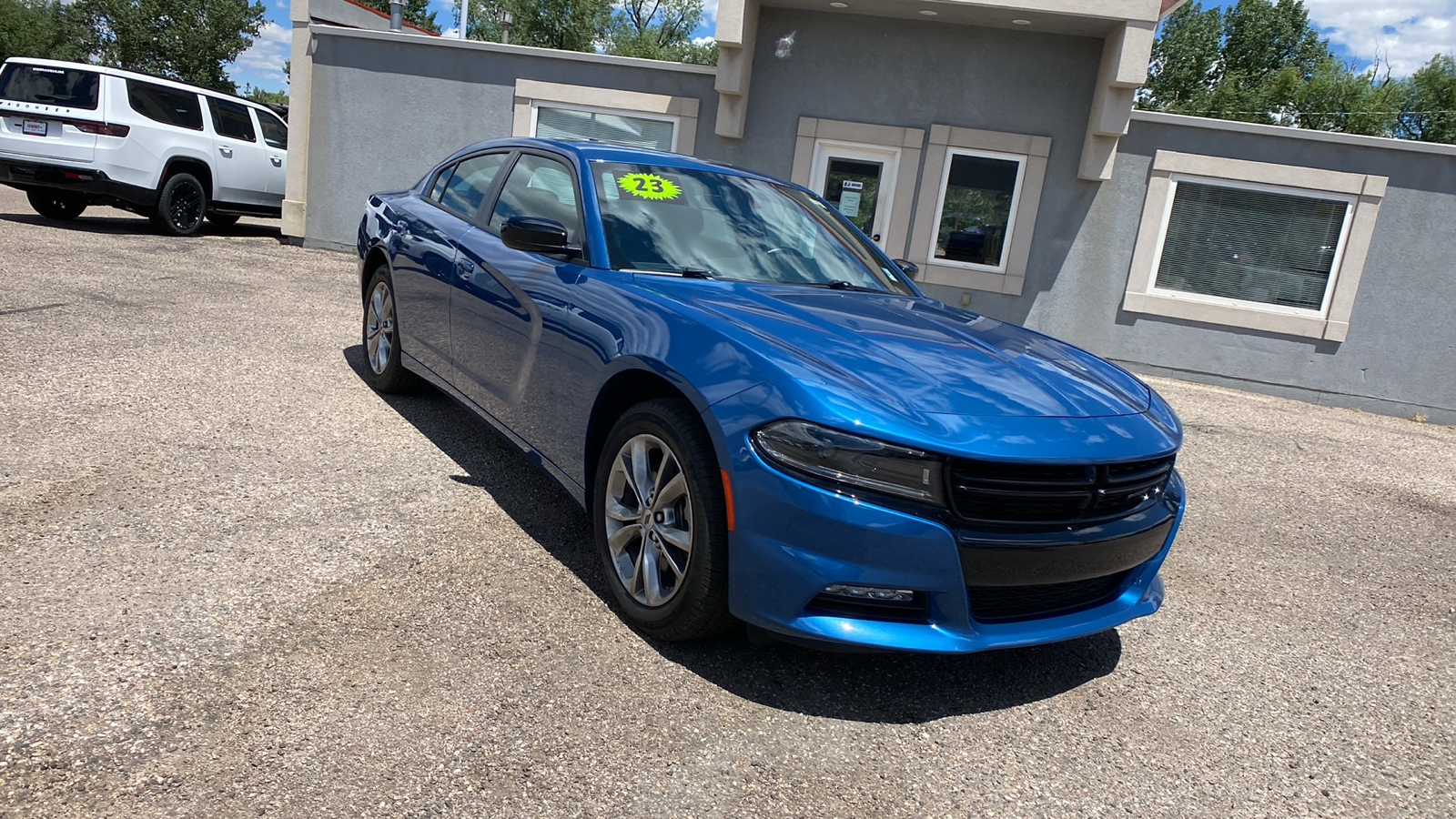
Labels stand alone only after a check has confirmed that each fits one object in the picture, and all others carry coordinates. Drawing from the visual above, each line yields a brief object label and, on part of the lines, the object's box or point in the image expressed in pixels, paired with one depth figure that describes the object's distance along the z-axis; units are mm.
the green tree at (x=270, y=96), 53384
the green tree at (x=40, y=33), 50406
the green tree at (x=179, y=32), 45719
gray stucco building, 10305
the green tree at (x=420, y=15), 63250
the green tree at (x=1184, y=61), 54844
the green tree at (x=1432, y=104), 47219
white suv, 10734
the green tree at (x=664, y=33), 56562
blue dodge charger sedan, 2510
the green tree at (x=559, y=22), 57188
